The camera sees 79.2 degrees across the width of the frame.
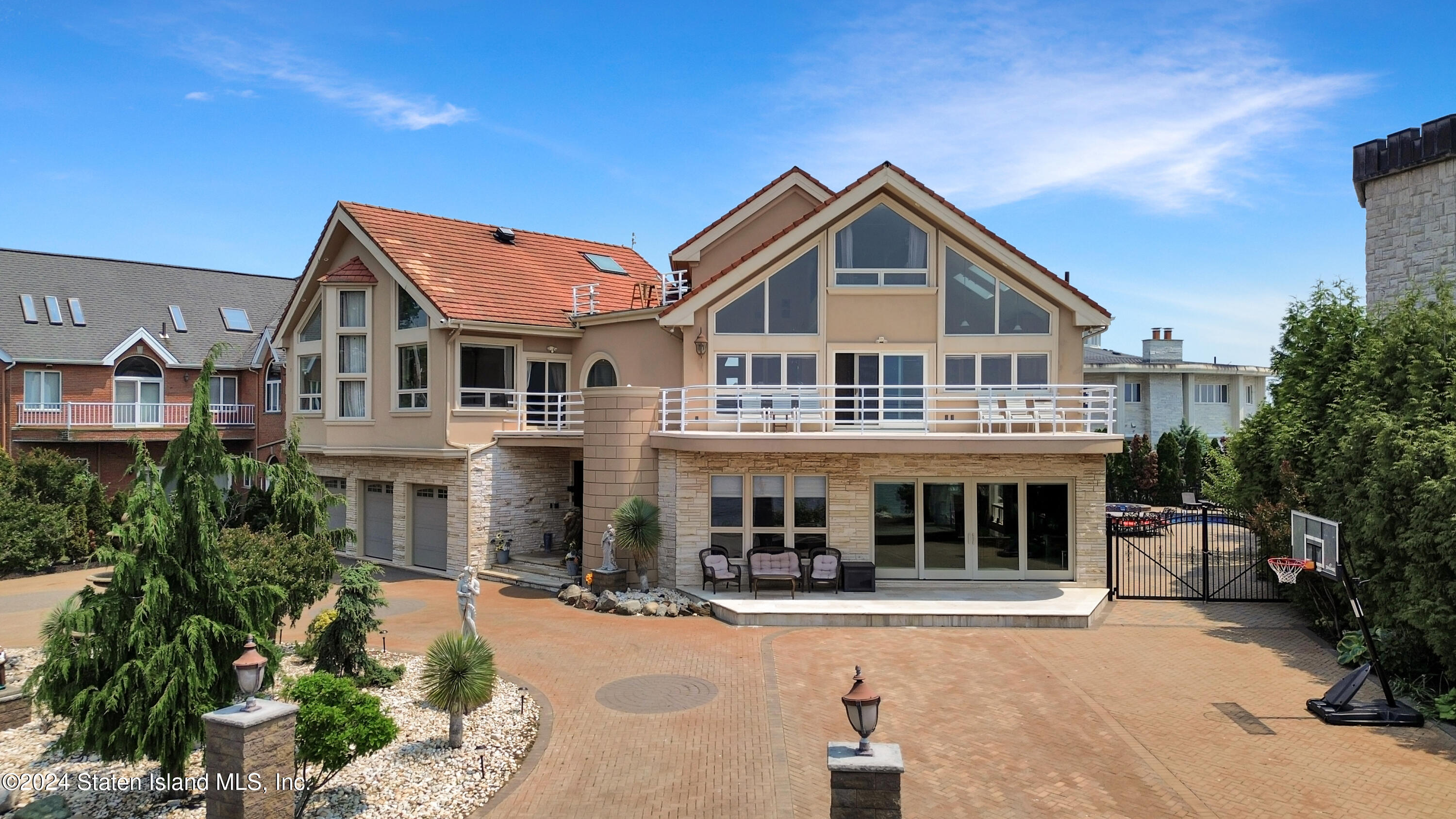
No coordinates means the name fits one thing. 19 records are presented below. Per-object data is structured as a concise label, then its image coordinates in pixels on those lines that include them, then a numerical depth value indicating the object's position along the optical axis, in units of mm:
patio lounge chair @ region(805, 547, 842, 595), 17688
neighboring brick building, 29172
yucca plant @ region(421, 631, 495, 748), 10047
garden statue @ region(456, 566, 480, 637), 11961
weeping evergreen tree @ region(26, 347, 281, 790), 8680
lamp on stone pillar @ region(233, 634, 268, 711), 8148
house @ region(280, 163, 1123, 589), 18156
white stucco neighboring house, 43469
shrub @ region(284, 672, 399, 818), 8570
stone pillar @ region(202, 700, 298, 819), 7918
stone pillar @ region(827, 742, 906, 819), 7500
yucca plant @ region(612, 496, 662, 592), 18016
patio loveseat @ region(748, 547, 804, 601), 17719
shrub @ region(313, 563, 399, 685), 12078
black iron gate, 18234
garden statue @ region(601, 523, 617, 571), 18344
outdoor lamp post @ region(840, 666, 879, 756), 7516
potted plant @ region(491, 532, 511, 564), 21859
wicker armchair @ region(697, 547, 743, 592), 17609
